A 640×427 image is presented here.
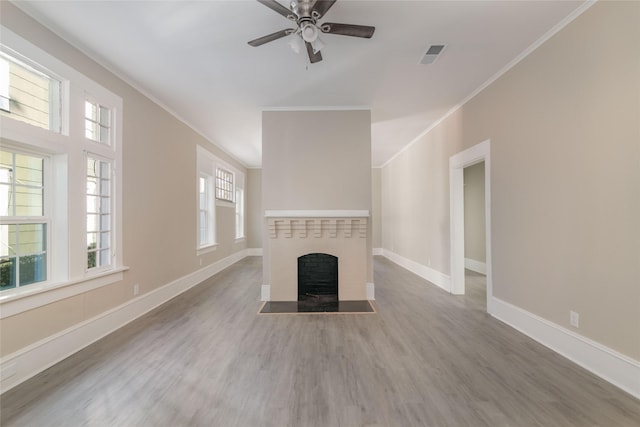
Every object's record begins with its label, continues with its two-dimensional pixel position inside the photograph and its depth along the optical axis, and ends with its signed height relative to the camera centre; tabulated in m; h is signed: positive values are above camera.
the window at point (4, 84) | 2.08 +1.02
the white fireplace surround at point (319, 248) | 4.11 -0.47
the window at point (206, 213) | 5.90 +0.09
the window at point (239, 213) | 8.27 +0.12
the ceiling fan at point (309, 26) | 1.96 +1.46
